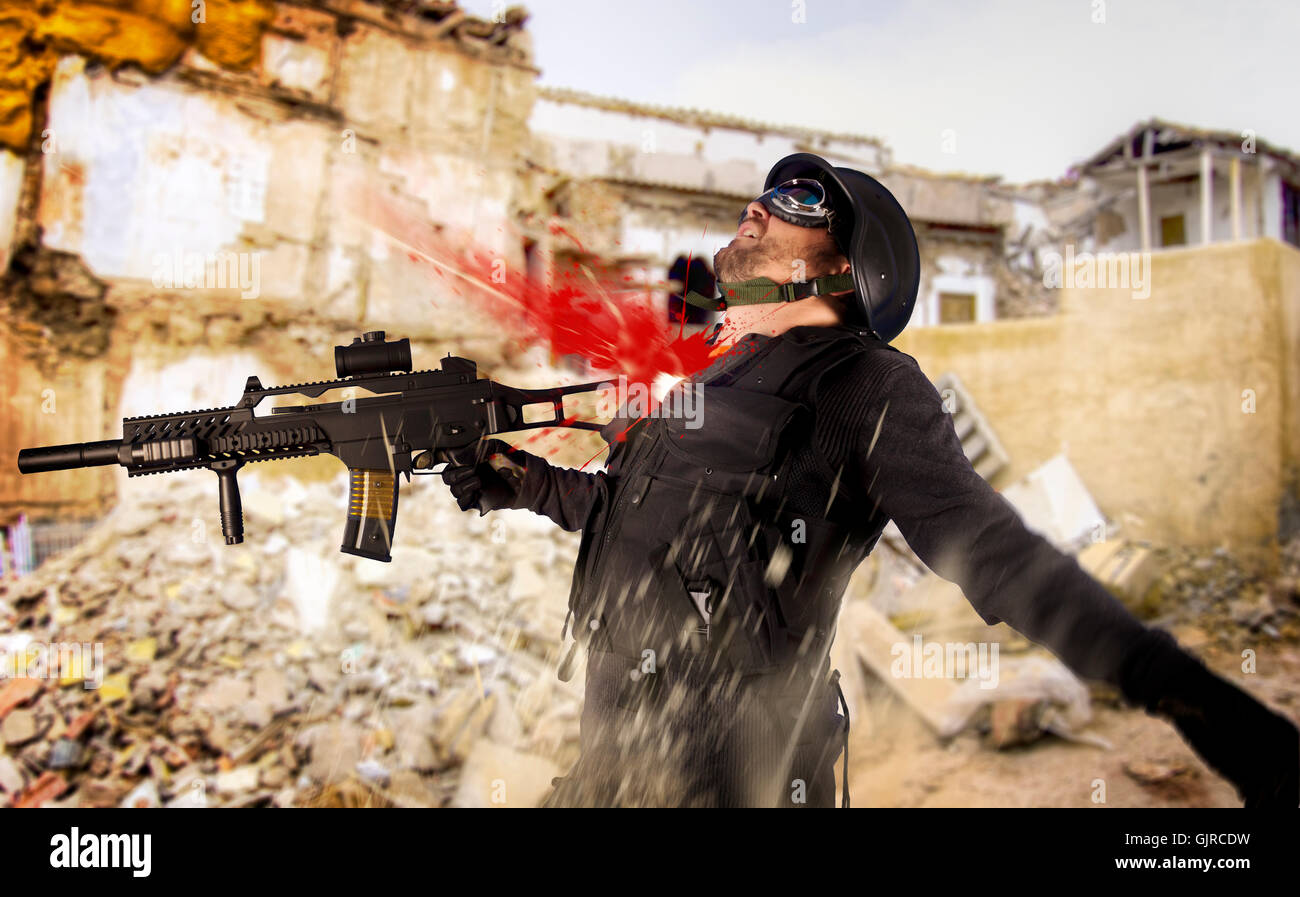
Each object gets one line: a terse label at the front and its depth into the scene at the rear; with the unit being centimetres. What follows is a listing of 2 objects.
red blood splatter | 218
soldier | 160
